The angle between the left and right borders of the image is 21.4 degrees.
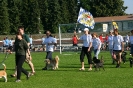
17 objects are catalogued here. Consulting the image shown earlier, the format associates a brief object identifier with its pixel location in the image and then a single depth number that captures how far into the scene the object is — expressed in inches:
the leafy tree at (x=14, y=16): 2817.4
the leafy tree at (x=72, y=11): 3622.0
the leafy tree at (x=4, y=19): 2661.9
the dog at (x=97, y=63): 654.5
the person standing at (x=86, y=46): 660.1
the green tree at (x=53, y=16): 2997.0
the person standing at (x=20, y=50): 515.8
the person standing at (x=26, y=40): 529.7
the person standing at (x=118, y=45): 719.7
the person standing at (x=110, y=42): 794.2
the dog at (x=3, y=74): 523.0
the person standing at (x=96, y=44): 765.9
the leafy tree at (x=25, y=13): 2896.2
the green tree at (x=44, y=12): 3093.0
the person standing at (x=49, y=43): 717.9
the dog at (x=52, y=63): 709.9
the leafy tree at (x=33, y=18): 2856.8
